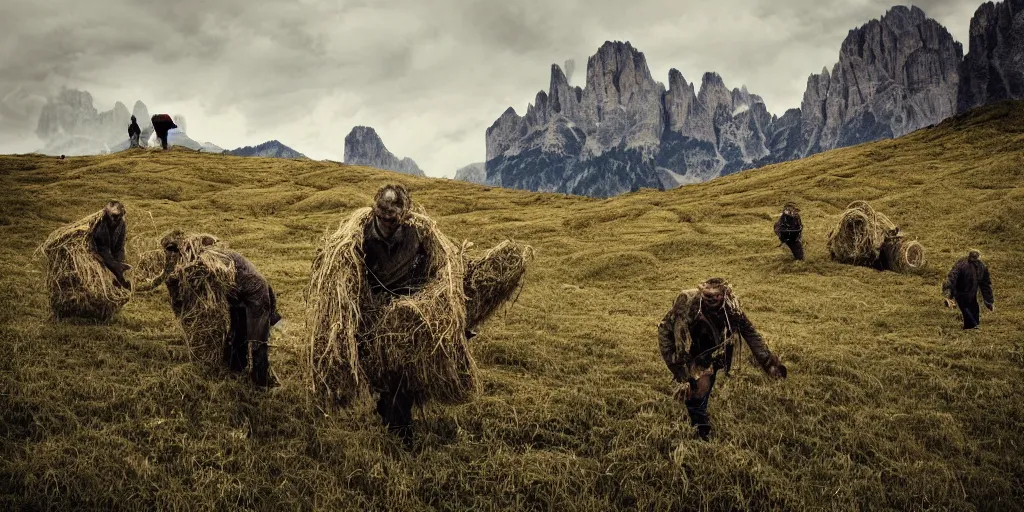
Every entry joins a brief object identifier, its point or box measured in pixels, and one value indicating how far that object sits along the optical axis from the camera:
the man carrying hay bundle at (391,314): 6.86
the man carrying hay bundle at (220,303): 9.52
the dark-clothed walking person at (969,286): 16.00
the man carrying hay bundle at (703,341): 8.03
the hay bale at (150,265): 13.56
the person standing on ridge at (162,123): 57.16
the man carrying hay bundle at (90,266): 12.31
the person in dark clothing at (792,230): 26.09
